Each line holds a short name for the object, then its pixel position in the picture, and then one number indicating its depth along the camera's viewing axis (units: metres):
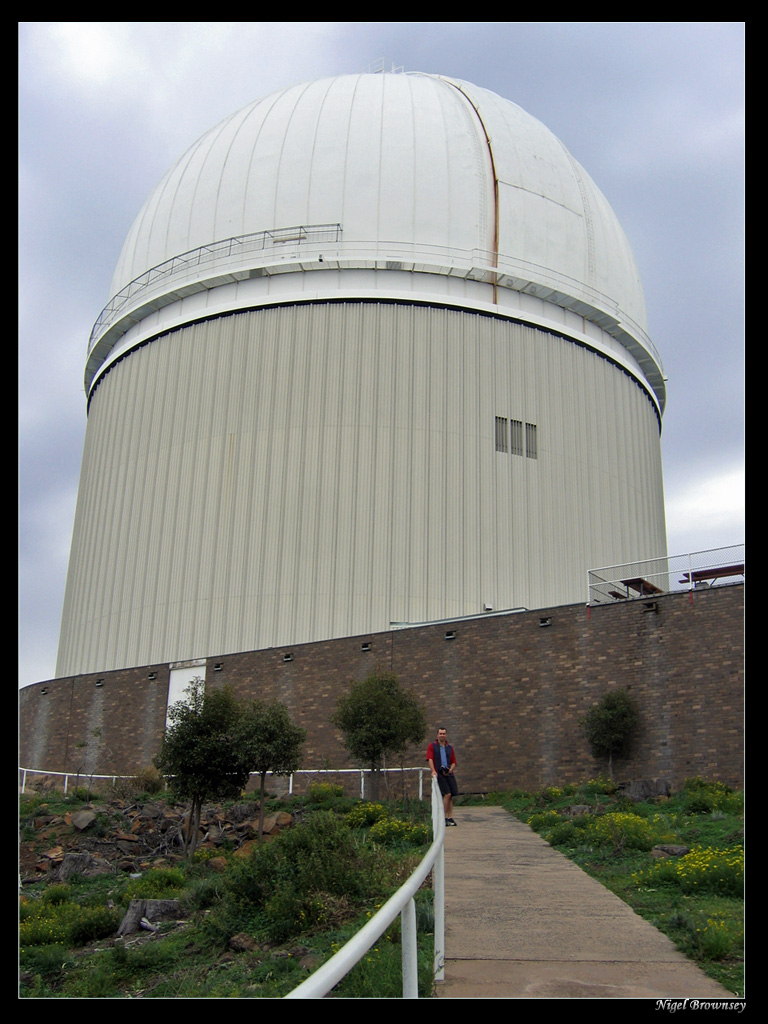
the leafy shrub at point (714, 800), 15.01
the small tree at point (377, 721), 19.27
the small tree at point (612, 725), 19.09
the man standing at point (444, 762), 13.81
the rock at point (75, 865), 15.38
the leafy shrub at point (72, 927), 10.98
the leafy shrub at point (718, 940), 6.14
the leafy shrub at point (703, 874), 8.71
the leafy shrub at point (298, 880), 8.95
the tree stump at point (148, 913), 10.99
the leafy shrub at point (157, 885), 12.82
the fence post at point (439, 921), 5.53
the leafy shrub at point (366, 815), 16.02
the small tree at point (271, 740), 17.83
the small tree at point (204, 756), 17.50
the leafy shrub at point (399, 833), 13.20
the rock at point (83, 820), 18.86
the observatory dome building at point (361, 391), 28.16
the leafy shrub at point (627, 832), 11.55
